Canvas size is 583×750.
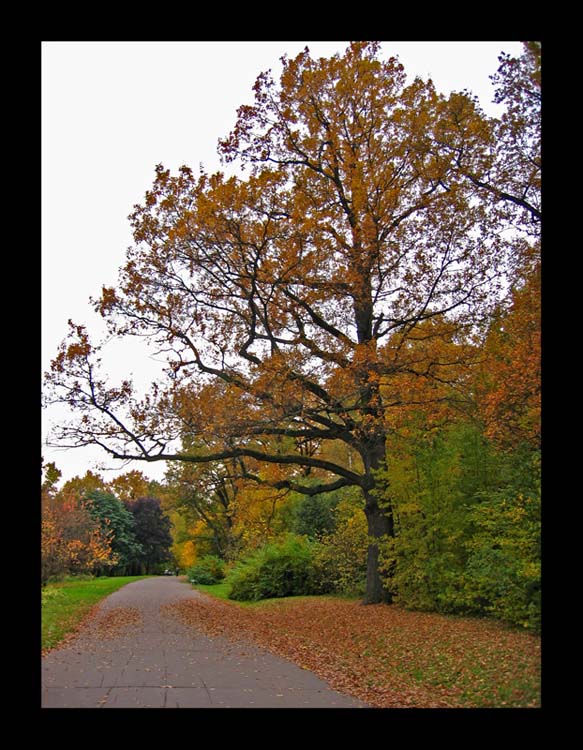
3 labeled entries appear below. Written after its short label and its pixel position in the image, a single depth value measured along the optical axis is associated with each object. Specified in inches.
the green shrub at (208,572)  1455.5
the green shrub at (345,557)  781.9
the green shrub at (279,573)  893.2
